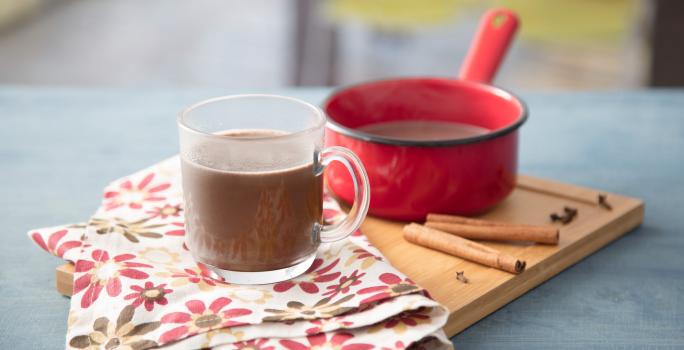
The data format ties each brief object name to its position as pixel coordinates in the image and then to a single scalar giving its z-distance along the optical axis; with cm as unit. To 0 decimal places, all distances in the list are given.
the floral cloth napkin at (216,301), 84
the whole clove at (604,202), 121
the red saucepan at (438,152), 111
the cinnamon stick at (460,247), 101
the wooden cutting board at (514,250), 96
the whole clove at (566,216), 117
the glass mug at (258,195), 90
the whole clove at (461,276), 99
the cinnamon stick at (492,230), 109
